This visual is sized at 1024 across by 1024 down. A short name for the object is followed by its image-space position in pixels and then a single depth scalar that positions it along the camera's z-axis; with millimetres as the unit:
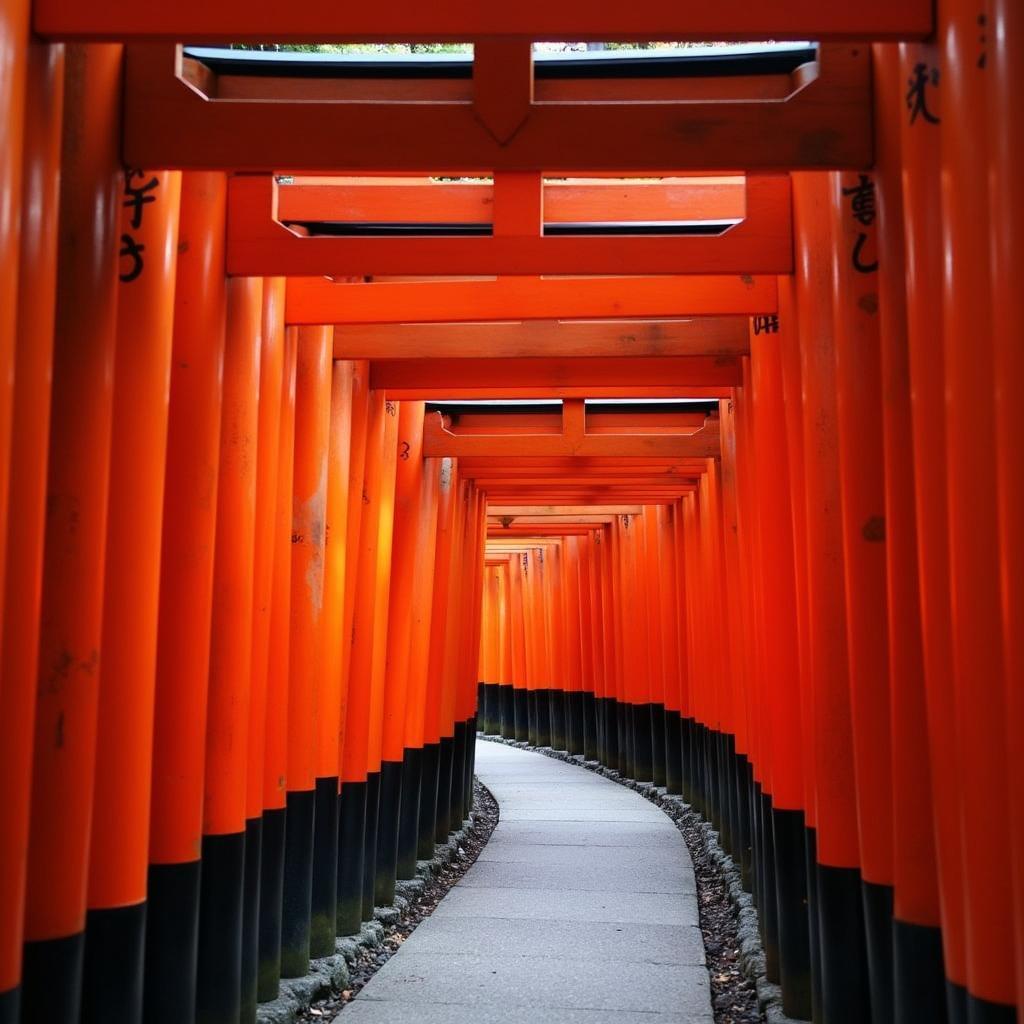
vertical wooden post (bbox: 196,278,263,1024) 5582
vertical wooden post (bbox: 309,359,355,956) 7527
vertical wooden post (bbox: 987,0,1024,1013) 2896
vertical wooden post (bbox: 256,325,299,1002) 6531
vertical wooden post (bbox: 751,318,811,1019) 6512
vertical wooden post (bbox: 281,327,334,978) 7156
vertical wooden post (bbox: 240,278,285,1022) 6195
